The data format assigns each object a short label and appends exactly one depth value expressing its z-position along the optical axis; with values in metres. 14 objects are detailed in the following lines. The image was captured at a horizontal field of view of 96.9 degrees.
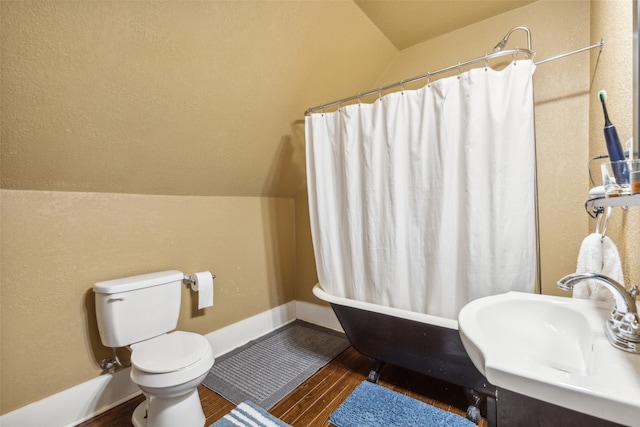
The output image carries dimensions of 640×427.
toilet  1.36
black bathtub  1.45
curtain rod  1.33
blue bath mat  1.48
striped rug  1.51
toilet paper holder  2.01
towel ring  1.02
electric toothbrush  0.75
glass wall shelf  0.62
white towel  0.98
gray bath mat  1.78
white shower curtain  1.39
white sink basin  0.52
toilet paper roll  2.00
